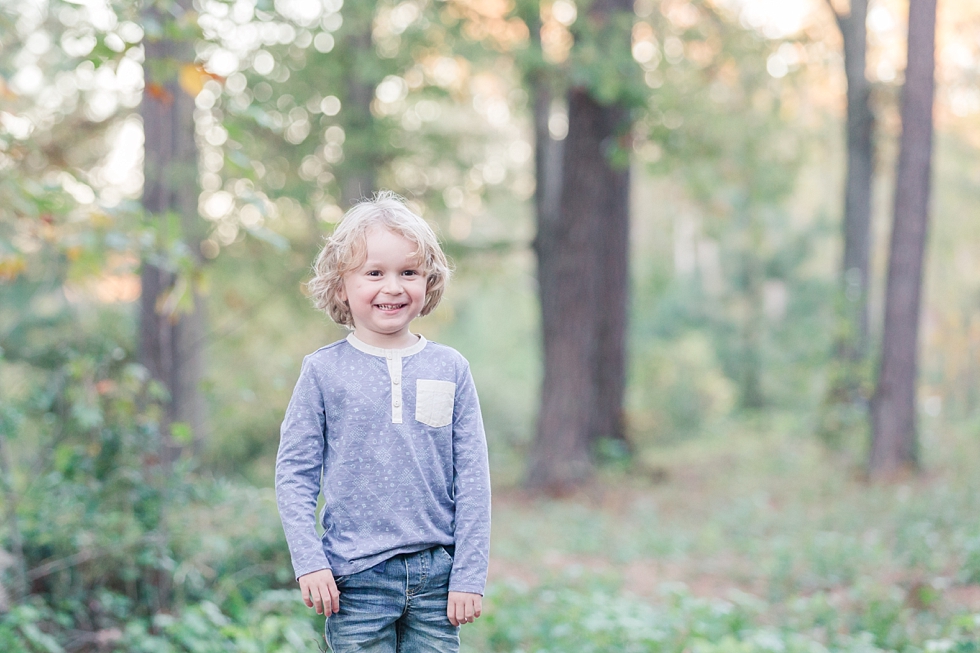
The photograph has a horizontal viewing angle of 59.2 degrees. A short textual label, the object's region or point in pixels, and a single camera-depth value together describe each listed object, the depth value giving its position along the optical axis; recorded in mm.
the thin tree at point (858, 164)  13039
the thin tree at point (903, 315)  9203
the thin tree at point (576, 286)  10250
